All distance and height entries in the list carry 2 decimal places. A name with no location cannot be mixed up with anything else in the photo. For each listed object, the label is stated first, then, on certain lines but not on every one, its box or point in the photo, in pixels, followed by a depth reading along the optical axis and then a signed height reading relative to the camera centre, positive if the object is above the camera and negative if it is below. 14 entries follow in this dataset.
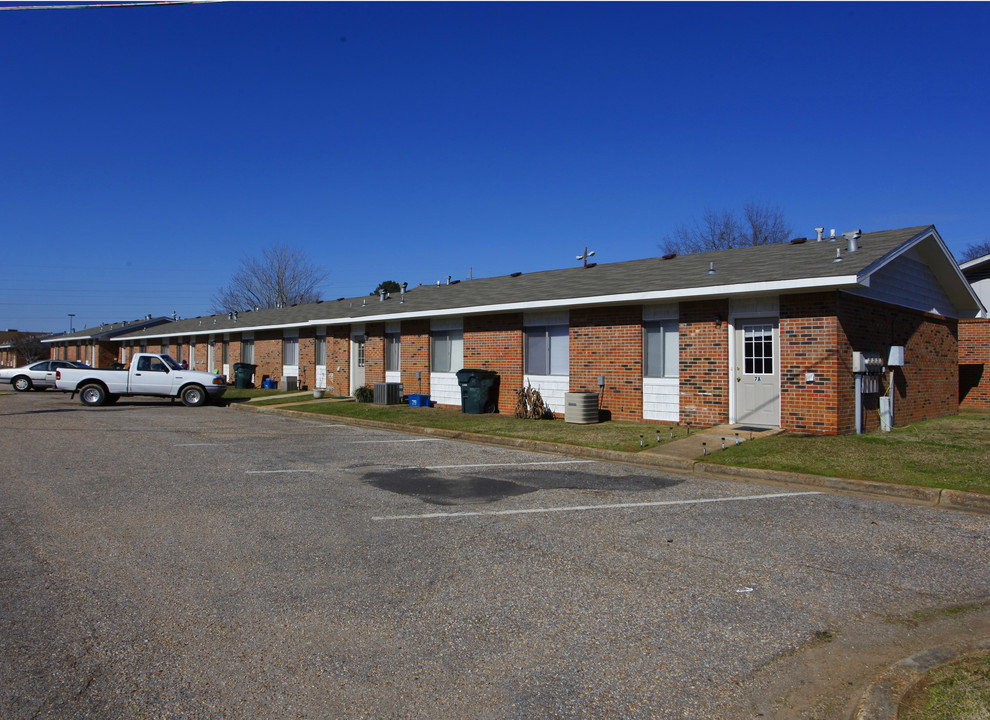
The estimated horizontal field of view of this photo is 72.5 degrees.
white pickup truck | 24.03 -0.34
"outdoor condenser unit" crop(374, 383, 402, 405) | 21.91 -0.60
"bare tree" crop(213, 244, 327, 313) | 61.41 +7.28
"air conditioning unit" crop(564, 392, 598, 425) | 15.78 -0.75
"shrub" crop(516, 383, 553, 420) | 17.42 -0.78
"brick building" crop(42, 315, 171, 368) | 52.53 +2.42
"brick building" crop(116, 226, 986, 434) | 13.10 +1.06
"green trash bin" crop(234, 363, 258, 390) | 31.88 -0.02
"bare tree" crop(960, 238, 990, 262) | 52.16 +10.07
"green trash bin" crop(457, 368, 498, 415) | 18.69 -0.38
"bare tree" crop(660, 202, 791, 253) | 43.53 +9.07
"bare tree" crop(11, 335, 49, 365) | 76.38 +2.41
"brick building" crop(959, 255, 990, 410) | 20.28 +0.68
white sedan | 33.62 -0.25
